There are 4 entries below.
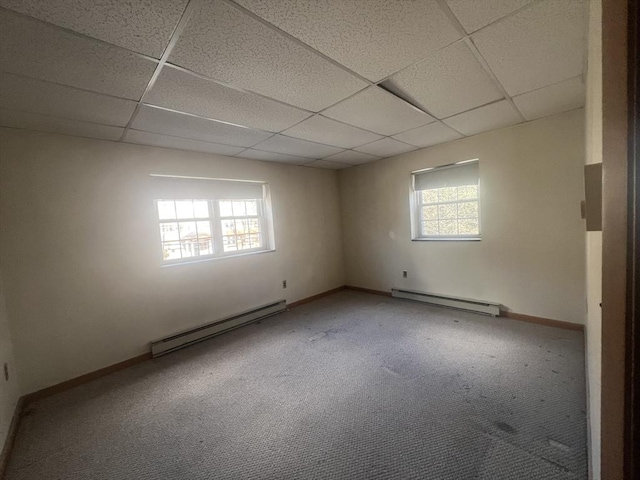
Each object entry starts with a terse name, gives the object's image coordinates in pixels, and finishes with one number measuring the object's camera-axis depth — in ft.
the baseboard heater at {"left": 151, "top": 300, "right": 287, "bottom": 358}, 9.68
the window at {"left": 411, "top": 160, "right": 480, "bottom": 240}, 11.73
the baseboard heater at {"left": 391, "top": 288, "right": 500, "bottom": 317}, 11.12
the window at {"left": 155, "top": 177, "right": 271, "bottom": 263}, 10.55
